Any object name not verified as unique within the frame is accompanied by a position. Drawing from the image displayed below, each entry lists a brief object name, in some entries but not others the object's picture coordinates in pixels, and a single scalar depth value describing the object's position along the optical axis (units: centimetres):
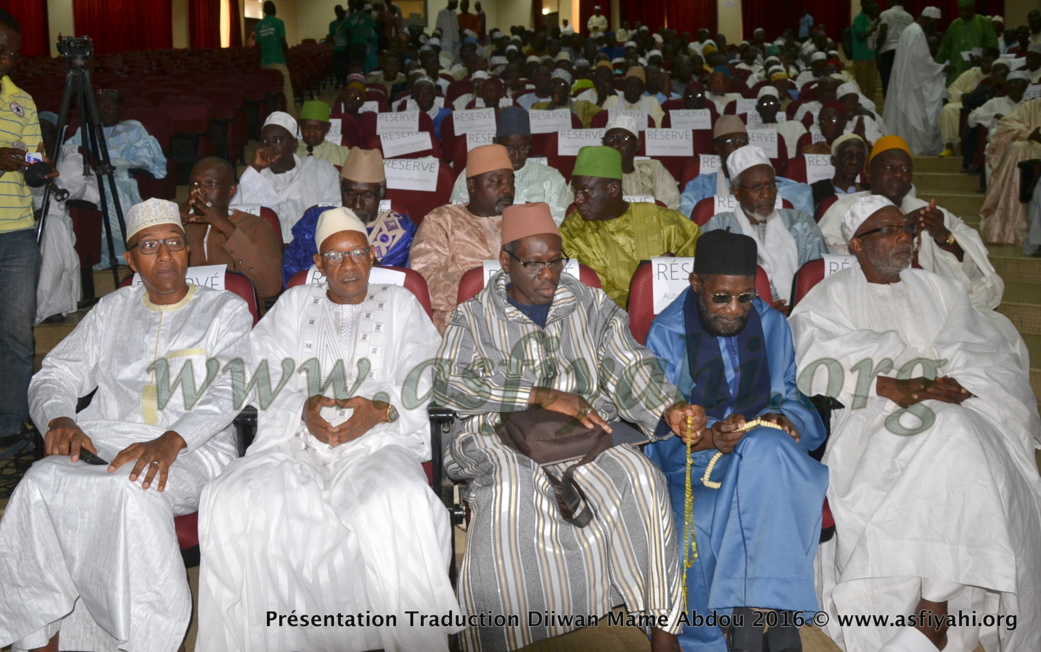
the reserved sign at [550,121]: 750
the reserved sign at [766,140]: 714
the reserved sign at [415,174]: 549
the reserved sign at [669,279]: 335
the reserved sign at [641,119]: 777
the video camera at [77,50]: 426
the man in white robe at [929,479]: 269
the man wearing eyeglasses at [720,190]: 536
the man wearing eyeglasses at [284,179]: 543
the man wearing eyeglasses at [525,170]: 546
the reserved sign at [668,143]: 703
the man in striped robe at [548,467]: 263
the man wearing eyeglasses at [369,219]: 412
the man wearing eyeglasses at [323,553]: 255
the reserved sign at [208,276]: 332
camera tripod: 428
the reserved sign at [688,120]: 777
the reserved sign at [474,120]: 742
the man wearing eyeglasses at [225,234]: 377
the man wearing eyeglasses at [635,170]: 579
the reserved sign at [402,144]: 667
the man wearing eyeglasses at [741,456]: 259
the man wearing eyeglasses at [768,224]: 422
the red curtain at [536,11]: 2689
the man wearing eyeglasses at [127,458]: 252
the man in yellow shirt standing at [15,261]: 382
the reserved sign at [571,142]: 669
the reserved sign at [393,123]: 750
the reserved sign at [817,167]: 595
